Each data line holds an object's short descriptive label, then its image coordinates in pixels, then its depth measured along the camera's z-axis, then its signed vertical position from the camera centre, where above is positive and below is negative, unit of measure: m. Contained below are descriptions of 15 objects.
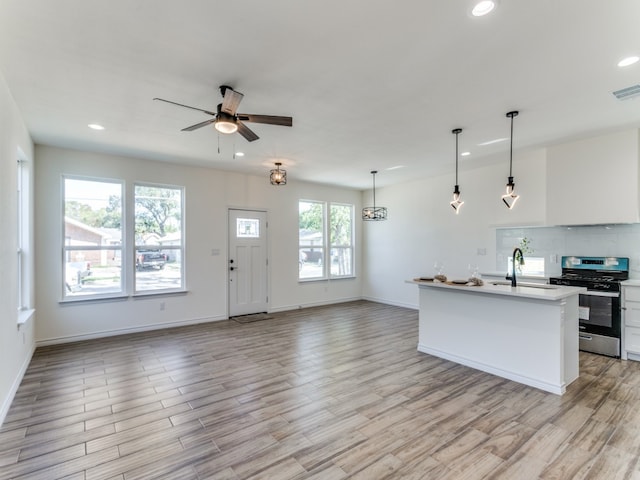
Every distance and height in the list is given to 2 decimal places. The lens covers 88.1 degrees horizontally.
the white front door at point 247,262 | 6.43 -0.44
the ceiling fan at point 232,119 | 2.75 +1.05
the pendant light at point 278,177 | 5.13 +0.99
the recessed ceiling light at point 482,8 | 1.87 +1.34
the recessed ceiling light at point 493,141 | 4.35 +1.33
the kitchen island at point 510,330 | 3.19 -0.98
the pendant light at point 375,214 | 6.24 +0.50
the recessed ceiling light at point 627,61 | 2.46 +1.35
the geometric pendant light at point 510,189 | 3.71 +0.57
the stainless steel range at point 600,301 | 4.09 -0.78
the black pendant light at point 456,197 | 4.10 +0.55
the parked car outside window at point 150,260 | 5.44 -0.31
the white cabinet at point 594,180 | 4.04 +0.77
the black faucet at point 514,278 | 3.73 -0.43
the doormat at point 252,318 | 6.17 -1.48
